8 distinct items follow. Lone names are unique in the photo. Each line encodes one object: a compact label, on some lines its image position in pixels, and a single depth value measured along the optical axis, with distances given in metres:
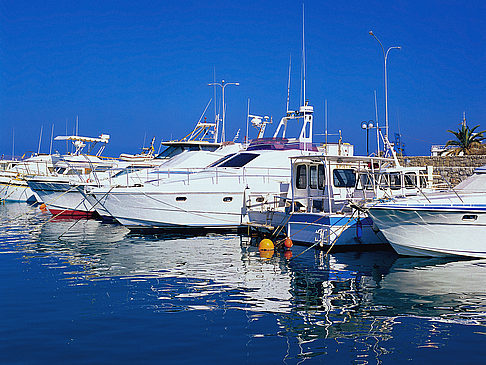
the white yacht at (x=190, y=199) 20.84
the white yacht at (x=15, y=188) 45.91
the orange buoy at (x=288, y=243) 16.91
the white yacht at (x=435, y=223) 13.50
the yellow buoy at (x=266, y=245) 16.81
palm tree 39.22
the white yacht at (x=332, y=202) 16.39
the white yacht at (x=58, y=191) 30.20
